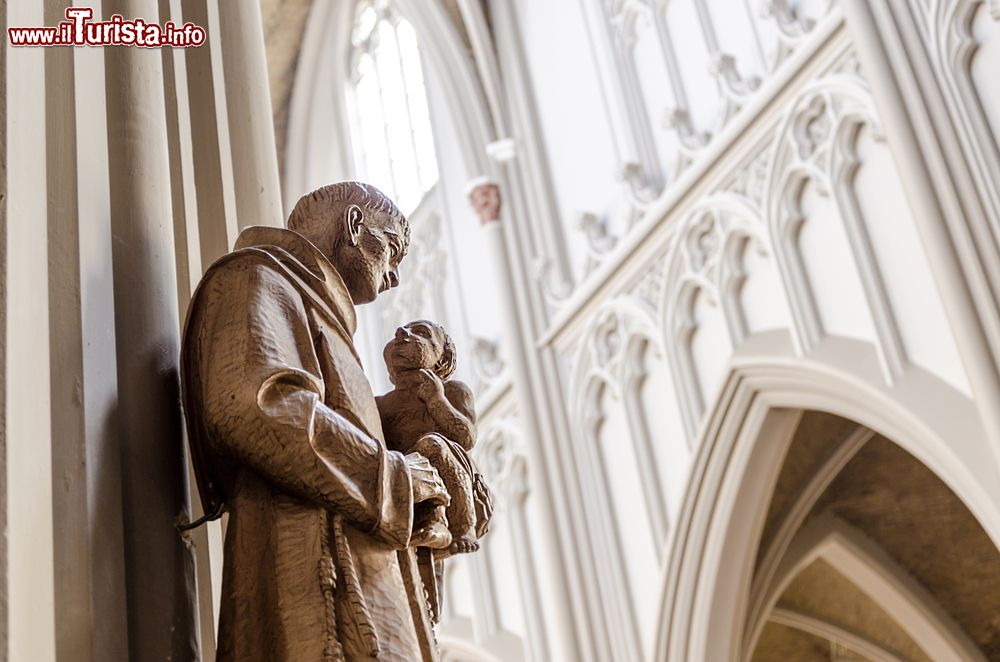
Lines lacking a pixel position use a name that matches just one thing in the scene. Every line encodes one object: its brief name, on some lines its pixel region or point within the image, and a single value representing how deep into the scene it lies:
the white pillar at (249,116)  2.26
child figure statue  1.71
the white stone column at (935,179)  5.04
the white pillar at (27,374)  1.38
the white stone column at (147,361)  1.61
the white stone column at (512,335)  7.96
